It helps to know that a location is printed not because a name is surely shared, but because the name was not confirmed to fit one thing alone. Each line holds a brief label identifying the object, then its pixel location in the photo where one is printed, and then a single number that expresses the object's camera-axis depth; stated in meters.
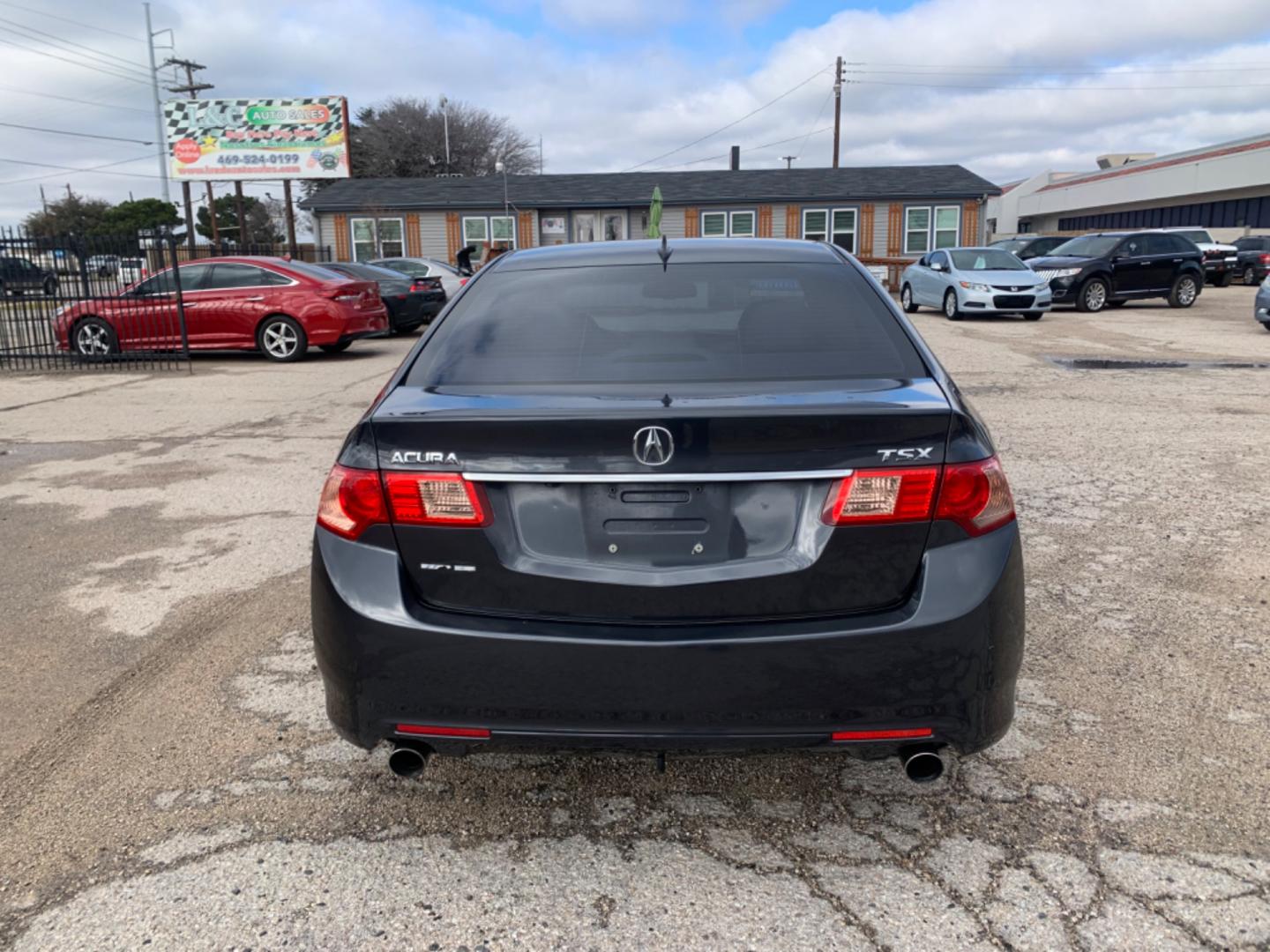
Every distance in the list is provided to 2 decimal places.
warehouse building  43.66
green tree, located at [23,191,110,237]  63.25
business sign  36.59
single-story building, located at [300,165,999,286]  34.94
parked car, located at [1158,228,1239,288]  29.27
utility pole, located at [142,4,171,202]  39.04
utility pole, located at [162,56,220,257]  51.50
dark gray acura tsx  2.33
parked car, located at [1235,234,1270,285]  31.33
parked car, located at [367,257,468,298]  19.86
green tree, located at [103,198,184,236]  72.06
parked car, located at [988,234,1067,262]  24.94
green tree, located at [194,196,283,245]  69.62
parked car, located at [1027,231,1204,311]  21.06
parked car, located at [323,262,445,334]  17.66
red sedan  14.03
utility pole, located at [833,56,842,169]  44.56
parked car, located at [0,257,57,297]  13.71
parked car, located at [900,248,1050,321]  19.00
